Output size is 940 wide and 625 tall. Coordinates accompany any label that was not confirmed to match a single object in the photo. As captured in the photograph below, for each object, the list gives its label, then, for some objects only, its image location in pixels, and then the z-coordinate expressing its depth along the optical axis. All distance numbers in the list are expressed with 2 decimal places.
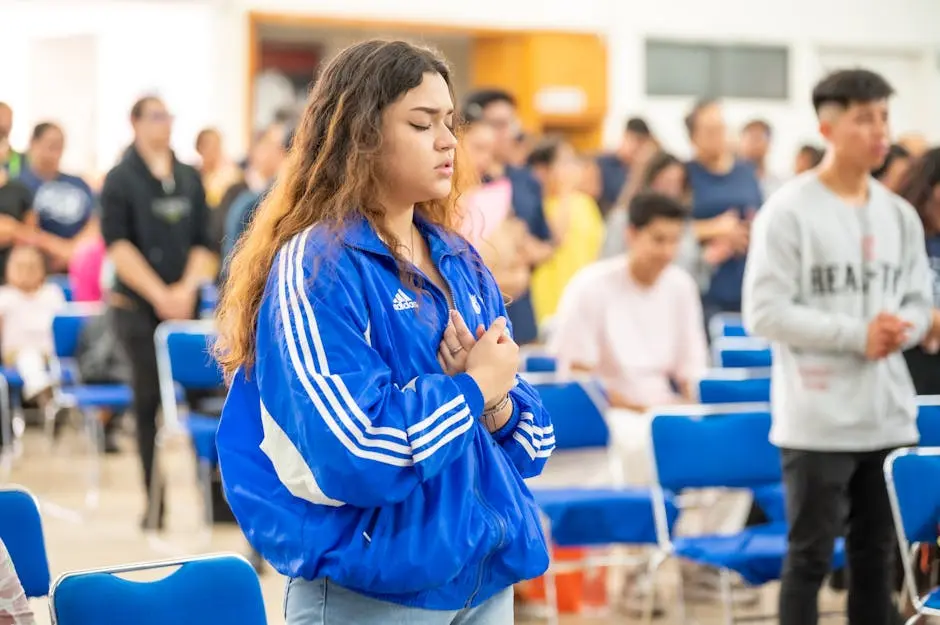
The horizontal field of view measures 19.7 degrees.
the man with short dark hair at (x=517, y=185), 10.82
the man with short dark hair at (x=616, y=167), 19.13
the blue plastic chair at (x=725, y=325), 12.29
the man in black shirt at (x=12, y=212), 15.01
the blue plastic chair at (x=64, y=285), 16.44
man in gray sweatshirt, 6.48
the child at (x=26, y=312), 14.59
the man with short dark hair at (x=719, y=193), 13.29
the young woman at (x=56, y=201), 16.49
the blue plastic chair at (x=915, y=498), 6.27
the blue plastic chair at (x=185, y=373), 10.76
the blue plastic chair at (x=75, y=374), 13.18
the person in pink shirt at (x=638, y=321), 9.40
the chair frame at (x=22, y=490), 5.32
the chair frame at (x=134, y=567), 4.27
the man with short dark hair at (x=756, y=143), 18.36
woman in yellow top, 14.87
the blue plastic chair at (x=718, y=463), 7.52
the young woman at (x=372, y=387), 3.61
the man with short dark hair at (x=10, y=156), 9.75
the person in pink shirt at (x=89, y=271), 15.29
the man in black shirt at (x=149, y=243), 10.93
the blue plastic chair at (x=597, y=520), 8.09
